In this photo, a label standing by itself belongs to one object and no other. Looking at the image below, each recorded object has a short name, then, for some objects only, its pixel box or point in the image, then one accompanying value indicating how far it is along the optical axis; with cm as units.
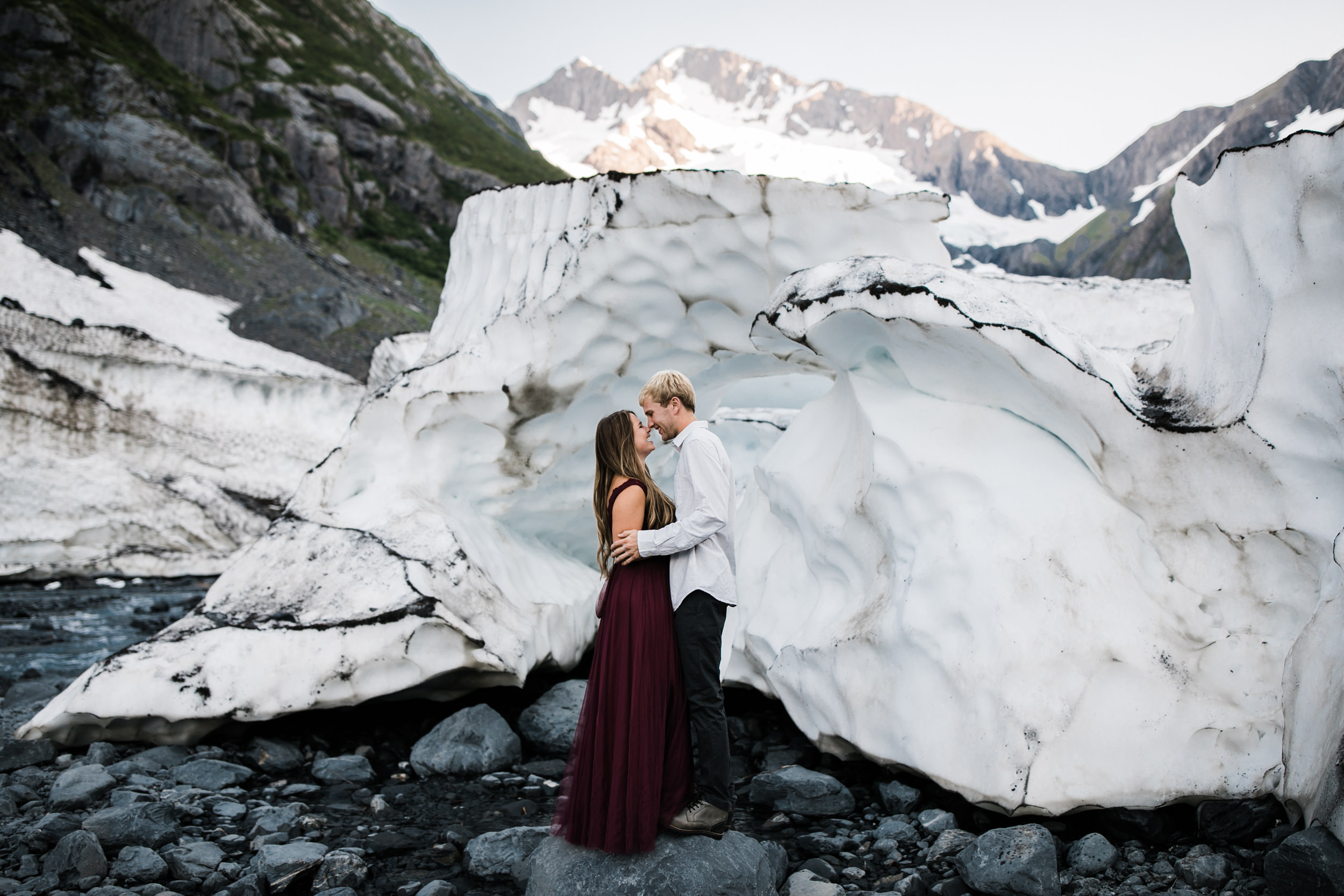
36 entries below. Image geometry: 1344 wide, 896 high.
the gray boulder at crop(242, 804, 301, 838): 349
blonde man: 295
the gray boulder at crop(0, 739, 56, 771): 409
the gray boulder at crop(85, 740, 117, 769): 414
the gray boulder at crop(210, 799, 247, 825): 363
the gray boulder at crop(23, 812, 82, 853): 328
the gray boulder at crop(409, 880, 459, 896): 302
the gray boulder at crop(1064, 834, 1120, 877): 304
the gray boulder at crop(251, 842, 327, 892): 308
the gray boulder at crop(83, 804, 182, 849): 333
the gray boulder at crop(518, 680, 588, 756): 466
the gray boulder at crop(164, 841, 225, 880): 312
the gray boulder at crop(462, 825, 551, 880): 323
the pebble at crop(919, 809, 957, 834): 345
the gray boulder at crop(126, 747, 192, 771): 412
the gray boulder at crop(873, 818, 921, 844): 343
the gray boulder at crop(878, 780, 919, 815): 371
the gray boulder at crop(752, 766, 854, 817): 378
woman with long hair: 290
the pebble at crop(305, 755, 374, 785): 416
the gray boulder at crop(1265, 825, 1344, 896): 257
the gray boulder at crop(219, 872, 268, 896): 296
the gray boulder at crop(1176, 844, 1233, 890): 288
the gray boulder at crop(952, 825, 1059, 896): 293
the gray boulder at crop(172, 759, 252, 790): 398
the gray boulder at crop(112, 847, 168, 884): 307
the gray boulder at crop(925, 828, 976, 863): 326
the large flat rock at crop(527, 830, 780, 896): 281
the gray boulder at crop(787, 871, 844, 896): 299
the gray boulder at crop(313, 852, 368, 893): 311
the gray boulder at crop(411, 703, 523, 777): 430
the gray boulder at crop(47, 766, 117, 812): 366
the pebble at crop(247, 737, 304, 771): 428
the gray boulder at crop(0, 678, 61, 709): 504
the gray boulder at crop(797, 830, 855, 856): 339
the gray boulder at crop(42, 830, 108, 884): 305
